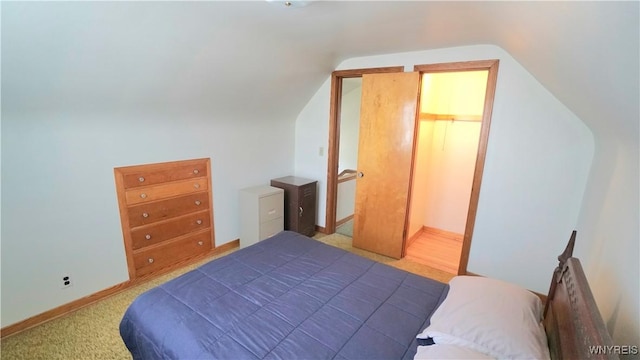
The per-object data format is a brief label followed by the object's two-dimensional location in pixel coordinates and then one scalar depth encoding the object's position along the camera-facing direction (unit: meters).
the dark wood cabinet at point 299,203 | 3.43
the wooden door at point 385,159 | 2.85
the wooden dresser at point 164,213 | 2.43
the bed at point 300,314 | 1.19
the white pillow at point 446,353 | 1.01
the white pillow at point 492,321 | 1.04
